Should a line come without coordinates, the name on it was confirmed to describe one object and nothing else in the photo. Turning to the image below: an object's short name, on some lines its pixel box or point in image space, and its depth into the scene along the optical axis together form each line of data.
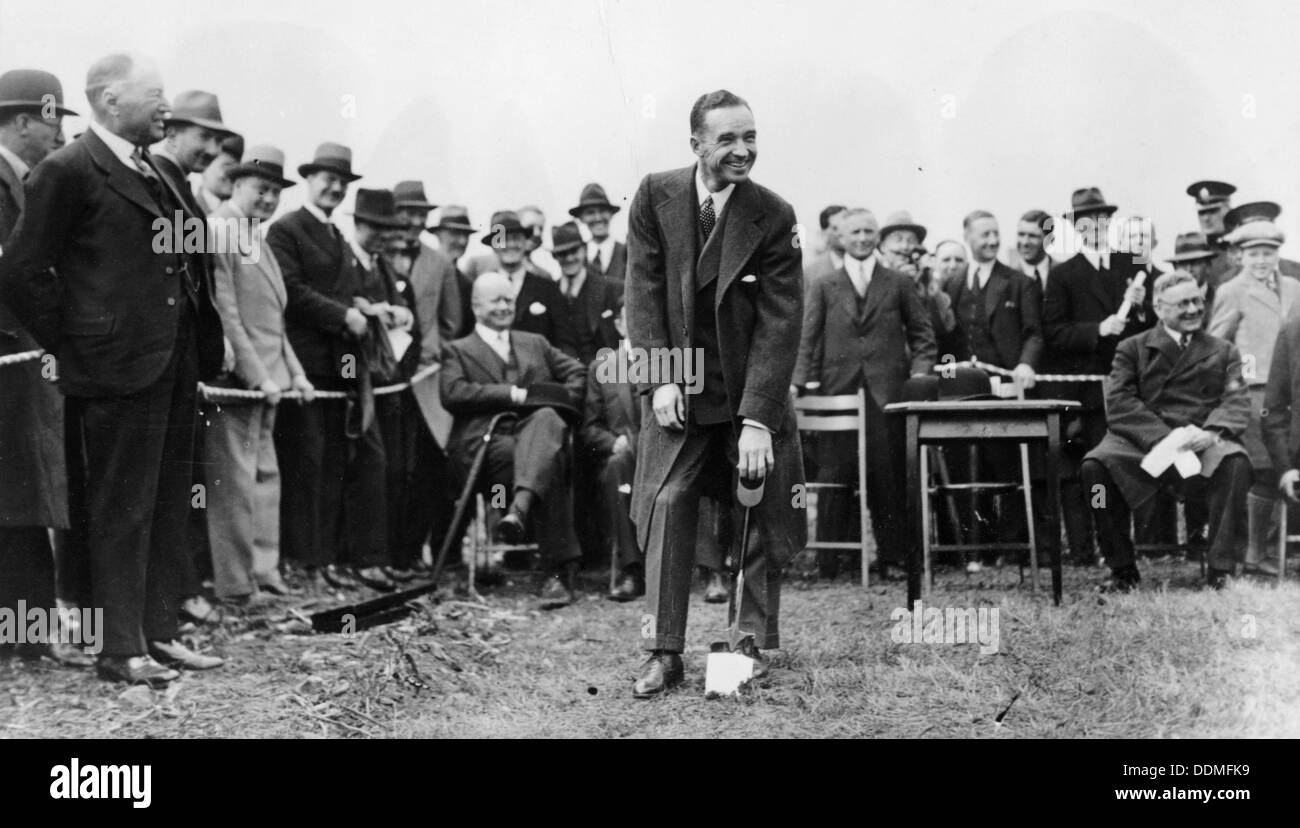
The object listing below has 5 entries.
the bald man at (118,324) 4.51
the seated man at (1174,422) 6.12
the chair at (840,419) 6.80
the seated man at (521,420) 6.61
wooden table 5.57
